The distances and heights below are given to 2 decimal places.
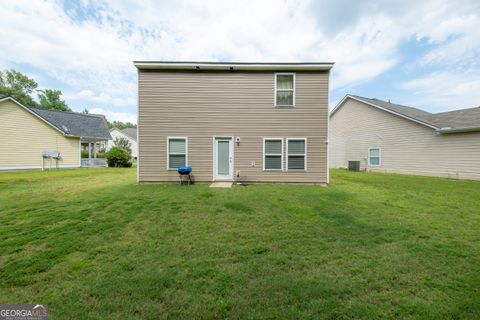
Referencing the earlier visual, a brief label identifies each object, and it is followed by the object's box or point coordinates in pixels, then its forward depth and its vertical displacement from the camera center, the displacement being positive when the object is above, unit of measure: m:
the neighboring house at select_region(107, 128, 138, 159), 32.56 +3.96
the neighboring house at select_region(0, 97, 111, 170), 14.30 +1.53
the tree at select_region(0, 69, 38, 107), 32.53 +12.59
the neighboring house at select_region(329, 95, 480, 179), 10.42 +1.36
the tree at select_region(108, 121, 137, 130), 63.44 +11.55
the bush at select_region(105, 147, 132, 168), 17.45 +0.05
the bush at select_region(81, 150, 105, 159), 22.66 +0.44
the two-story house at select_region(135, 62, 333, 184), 8.52 +1.60
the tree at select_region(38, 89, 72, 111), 38.75 +11.88
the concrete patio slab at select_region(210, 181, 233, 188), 7.85 -1.06
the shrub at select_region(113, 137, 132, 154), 27.06 +2.09
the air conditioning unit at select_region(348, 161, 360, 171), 14.76 -0.42
